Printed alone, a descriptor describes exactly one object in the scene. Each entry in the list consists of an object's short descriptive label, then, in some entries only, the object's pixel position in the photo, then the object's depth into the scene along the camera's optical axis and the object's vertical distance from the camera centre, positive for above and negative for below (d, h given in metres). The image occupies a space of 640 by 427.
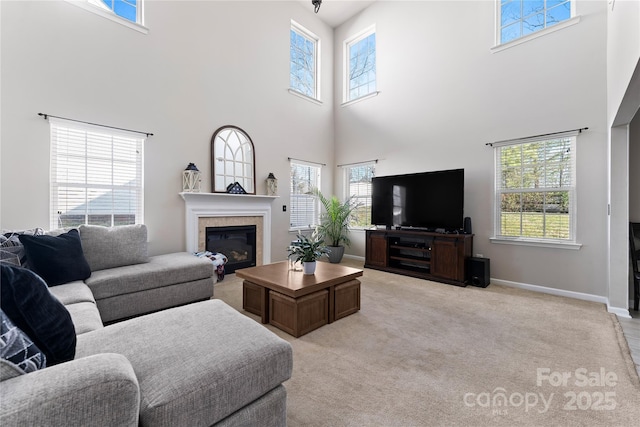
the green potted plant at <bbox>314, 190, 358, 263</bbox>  5.49 -0.27
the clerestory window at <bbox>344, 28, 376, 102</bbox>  5.68 +3.16
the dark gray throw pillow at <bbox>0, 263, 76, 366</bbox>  0.90 -0.35
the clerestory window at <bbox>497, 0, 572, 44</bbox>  3.64 +2.75
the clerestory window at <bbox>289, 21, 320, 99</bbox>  5.59 +3.18
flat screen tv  4.07 +0.21
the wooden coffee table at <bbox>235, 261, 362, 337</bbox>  2.39 -0.78
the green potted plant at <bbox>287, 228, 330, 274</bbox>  2.75 -0.38
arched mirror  4.34 +0.86
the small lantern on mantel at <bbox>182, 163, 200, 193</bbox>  3.94 +0.48
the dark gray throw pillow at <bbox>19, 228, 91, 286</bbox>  2.24 -0.39
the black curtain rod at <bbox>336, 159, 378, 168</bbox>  5.47 +1.05
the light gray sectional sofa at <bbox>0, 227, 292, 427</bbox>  0.73 -0.59
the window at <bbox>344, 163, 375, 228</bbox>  5.69 +0.50
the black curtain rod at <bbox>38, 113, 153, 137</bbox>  2.96 +1.05
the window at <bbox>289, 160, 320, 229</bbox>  5.54 +0.34
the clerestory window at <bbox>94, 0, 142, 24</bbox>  3.49 +2.65
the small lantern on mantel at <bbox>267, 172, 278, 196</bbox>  4.90 +0.50
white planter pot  2.78 -0.55
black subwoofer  3.82 -0.82
